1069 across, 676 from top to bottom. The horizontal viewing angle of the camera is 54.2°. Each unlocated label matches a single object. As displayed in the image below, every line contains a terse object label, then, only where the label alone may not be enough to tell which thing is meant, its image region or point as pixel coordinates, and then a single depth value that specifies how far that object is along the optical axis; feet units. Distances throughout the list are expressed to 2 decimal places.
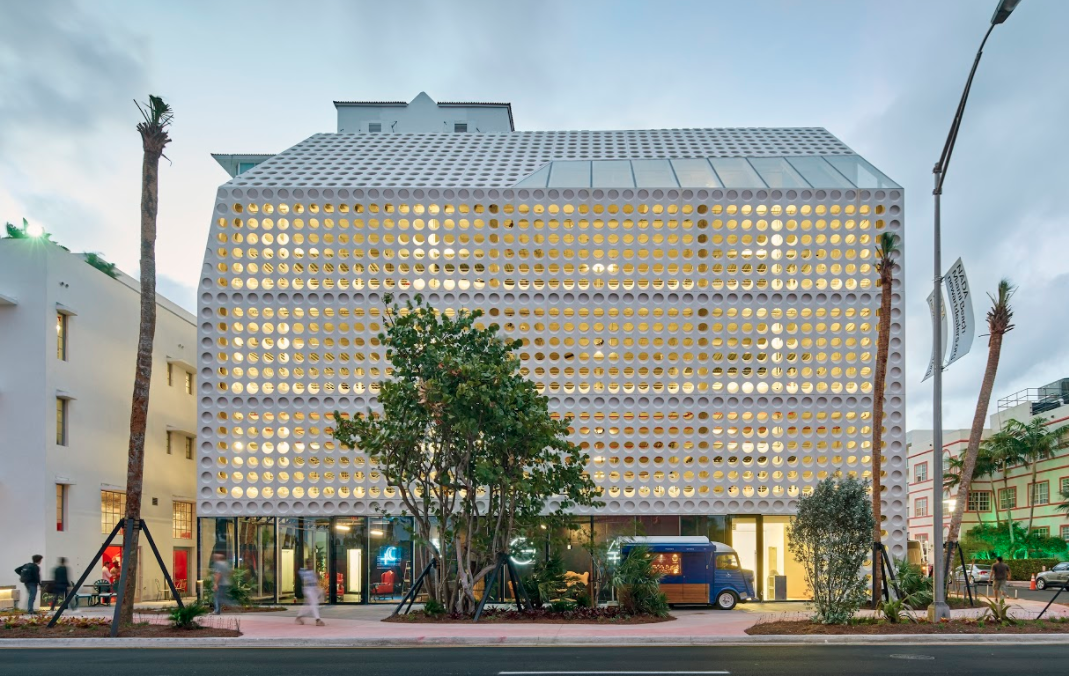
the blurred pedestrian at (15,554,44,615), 88.84
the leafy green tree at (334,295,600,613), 83.25
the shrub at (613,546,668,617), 88.12
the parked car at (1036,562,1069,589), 170.50
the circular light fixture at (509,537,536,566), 92.79
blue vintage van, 103.81
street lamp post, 74.13
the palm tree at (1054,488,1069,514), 206.59
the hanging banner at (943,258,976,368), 69.36
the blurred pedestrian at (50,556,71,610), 90.79
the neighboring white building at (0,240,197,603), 103.81
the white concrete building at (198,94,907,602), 112.47
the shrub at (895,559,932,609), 95.35
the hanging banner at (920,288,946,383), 74.79
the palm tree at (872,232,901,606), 94.22
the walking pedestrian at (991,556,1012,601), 109.29
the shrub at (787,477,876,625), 74.38
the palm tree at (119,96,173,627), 75.97
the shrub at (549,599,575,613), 87.20
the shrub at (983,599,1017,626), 74.28
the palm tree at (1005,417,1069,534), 217.36
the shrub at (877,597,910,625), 75.87
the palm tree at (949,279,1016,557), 105.09
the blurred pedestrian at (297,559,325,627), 81.30
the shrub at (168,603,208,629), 72.18
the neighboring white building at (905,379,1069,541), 219.20
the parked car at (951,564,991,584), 159.35
